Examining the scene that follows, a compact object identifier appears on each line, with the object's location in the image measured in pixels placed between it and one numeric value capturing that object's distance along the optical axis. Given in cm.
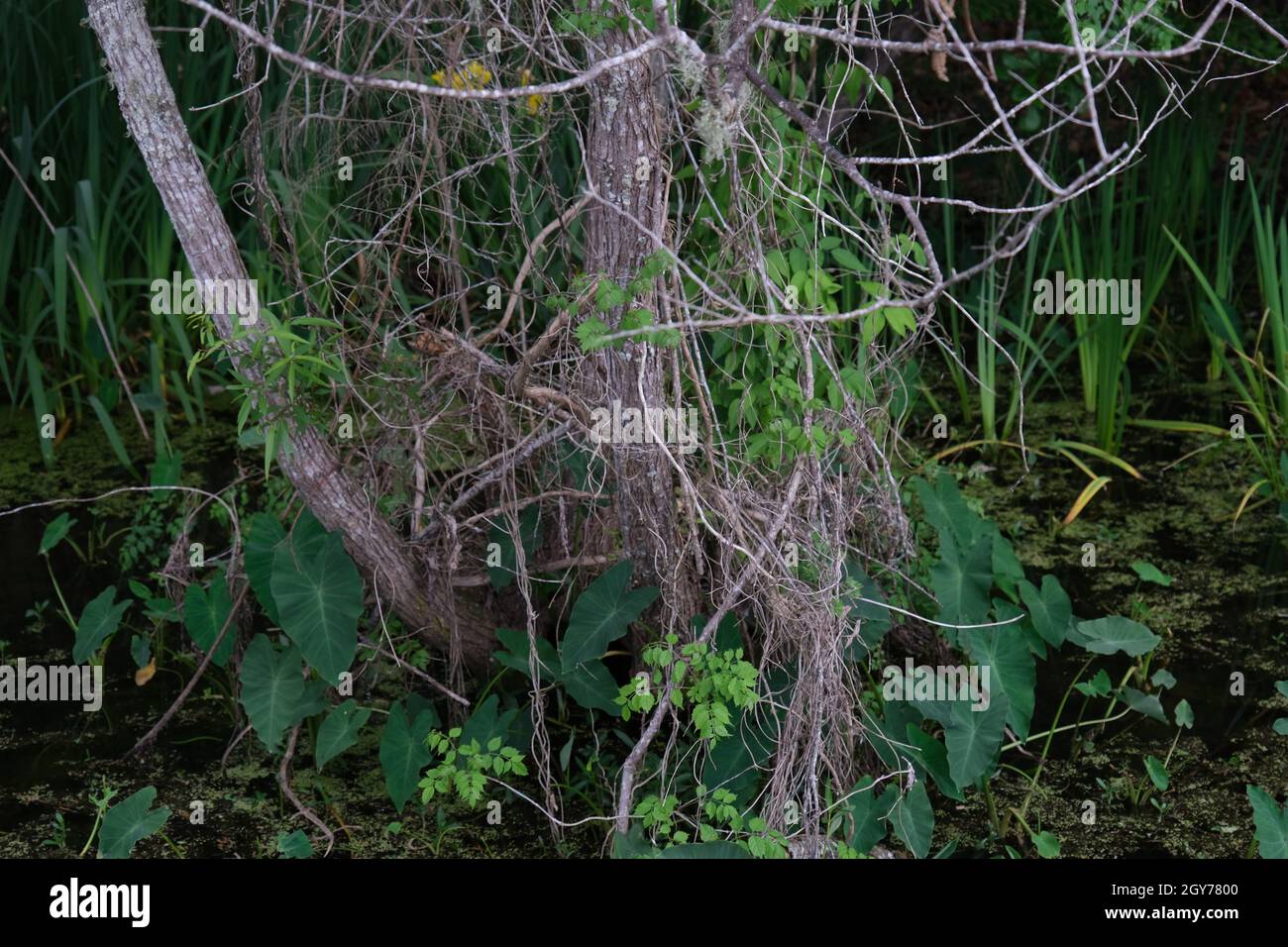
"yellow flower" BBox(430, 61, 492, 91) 245
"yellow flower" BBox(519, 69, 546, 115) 265
